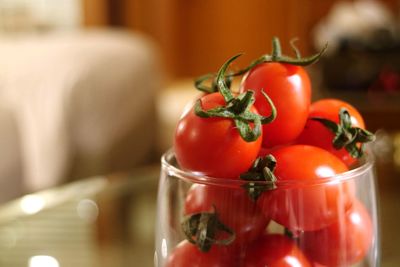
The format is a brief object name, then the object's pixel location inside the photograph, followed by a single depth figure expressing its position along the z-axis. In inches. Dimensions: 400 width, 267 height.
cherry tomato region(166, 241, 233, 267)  11.8
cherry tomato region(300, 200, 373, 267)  11.8
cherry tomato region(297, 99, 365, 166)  12.4
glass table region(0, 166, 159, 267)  18.0
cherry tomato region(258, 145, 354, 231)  11.6
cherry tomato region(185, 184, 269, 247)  11.6
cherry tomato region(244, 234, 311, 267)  11.7
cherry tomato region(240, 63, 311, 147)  11.9
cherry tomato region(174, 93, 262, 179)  11.5
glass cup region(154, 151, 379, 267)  11.6
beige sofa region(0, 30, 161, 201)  60.2
